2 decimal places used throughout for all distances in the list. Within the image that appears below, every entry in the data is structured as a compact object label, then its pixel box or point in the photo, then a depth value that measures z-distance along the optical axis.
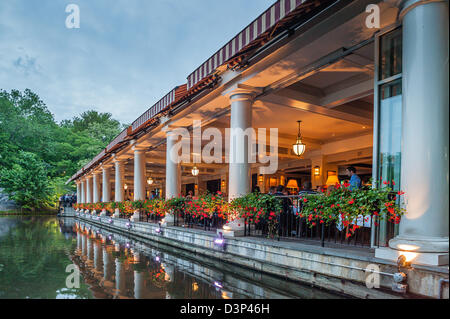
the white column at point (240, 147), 6.58
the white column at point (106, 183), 19.74
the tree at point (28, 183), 30.48
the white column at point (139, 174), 13.37
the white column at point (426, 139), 3.22
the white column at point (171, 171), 10.15
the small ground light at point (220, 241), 6.37
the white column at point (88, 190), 26.74
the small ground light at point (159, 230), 9.52
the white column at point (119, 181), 16.30
